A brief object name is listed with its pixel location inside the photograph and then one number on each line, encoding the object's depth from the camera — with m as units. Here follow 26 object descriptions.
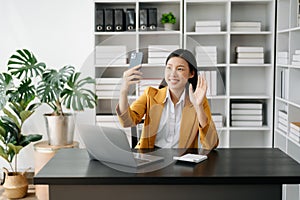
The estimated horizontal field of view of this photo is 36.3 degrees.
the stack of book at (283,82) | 3.83
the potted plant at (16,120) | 3.95
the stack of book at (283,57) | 3.77
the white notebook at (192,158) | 2.08
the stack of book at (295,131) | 3.43
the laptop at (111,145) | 1.96
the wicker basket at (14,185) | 4.07
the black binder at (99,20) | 4.13
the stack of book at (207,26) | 4.15
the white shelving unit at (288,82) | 3.68
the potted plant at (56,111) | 3.86
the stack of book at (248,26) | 4.18
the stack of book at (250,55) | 4.16
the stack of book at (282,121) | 3.79
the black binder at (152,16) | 4.12
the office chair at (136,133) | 2.08
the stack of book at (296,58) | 3.42
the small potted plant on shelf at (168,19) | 4.16
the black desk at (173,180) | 1.87
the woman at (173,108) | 1.99
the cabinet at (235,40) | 4.14
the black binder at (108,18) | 4.13
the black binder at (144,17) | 4.12
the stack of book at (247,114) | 4.22
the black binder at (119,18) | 4.14
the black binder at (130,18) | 4.13
